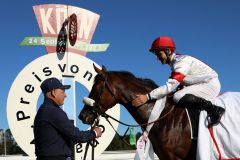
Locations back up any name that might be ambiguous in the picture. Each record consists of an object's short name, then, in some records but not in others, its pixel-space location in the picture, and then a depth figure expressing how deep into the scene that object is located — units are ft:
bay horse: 18.43
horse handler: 15.05
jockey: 18.44
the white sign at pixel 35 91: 30.14
